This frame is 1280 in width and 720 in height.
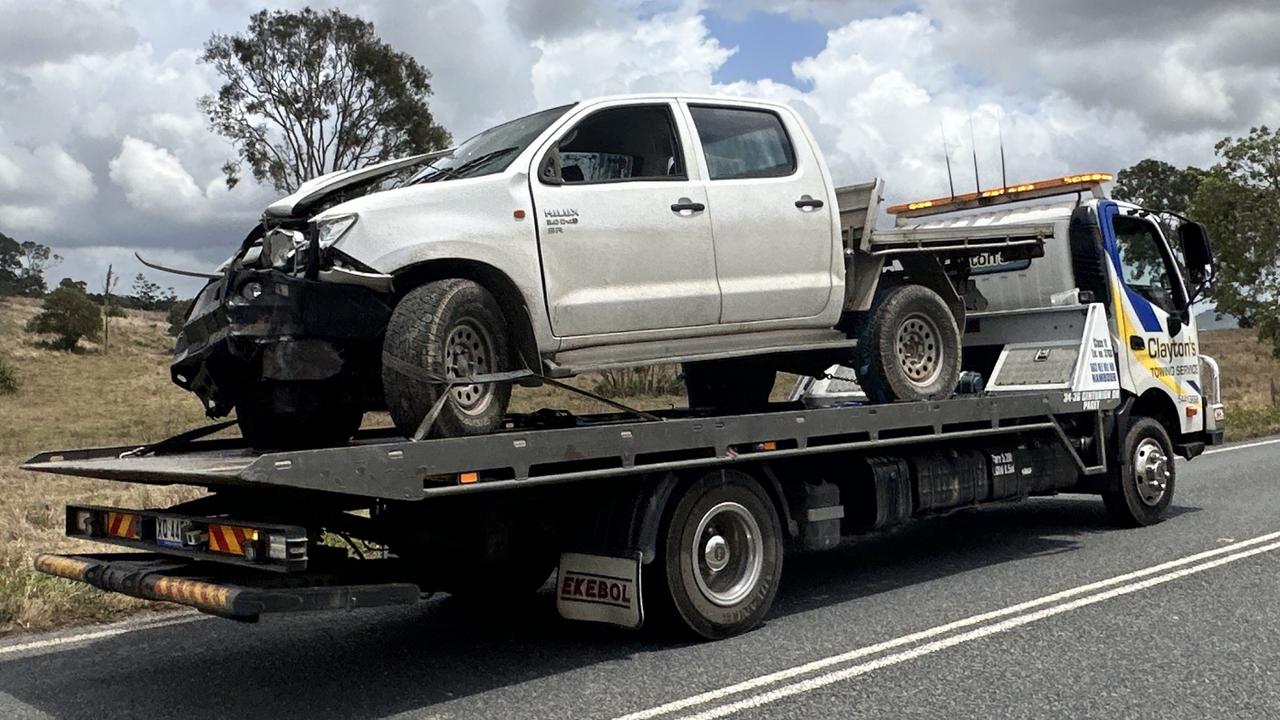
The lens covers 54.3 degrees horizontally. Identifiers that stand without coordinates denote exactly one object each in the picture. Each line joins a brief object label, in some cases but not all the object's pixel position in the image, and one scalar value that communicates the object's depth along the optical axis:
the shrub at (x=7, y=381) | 28.91
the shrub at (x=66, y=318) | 36.06
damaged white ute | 5.45
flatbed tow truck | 4.93
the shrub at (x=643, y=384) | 20.09
